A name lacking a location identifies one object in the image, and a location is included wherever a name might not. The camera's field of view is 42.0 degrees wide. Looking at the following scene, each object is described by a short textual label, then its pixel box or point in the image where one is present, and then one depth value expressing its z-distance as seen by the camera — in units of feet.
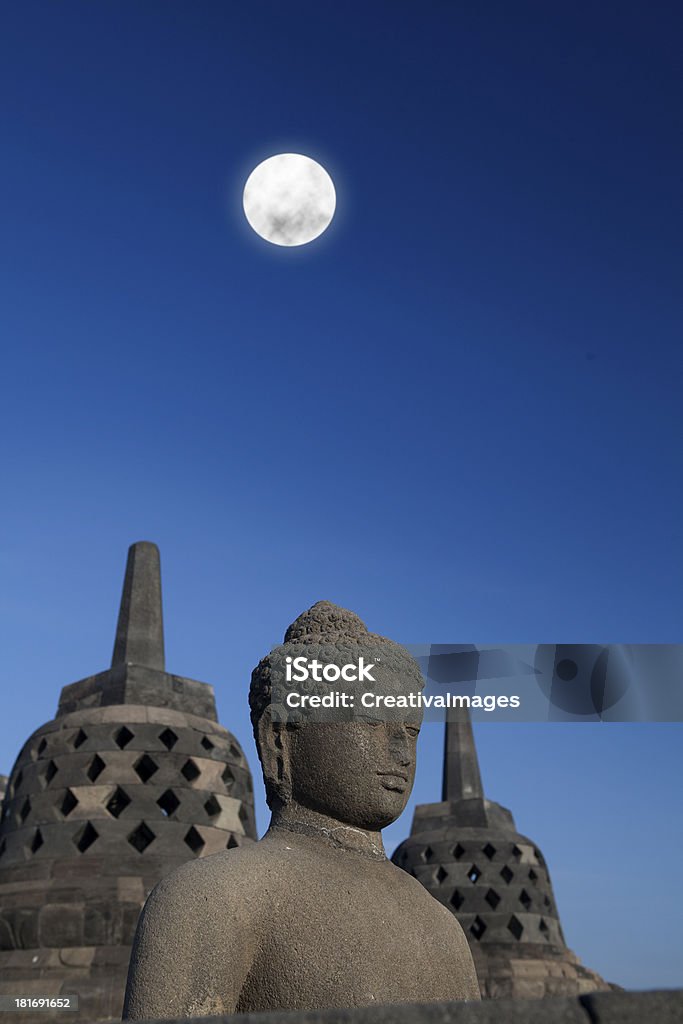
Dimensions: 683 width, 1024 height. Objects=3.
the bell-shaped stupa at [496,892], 62.44
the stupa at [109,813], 36.68
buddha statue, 10.17
